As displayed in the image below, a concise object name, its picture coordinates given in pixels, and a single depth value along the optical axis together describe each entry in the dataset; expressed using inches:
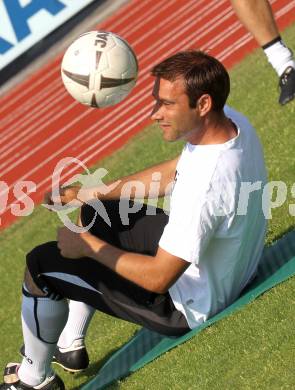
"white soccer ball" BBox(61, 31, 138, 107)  483.8
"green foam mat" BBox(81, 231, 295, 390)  403.9
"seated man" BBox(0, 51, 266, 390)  362.9
